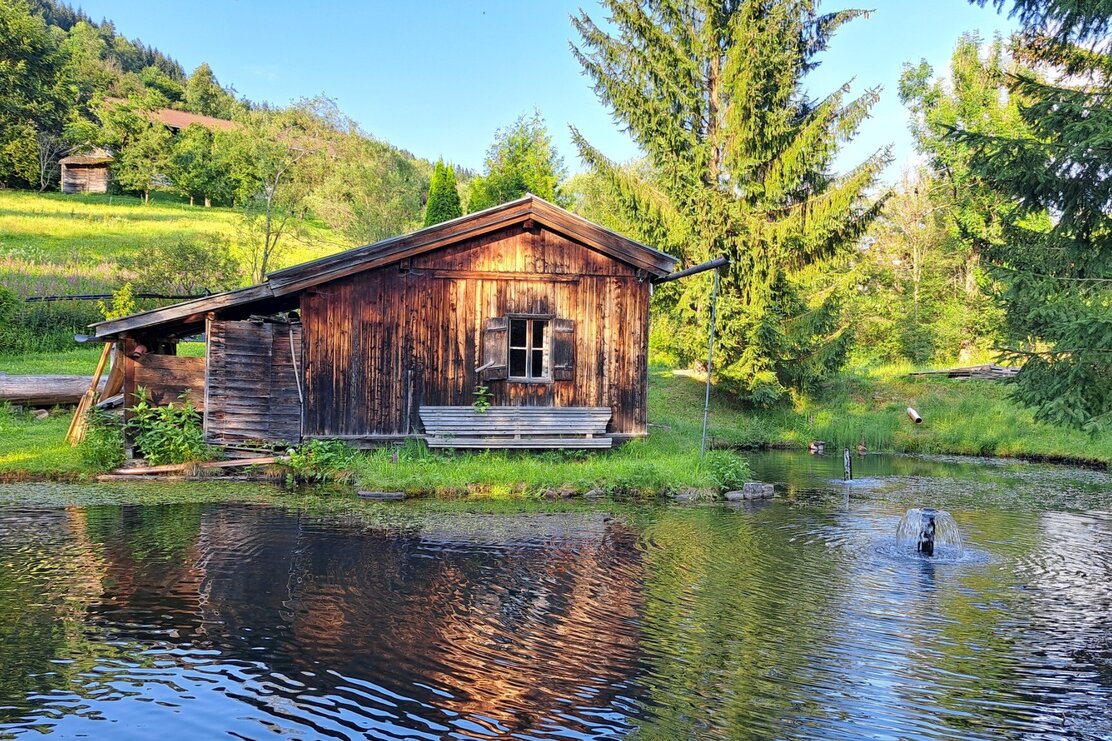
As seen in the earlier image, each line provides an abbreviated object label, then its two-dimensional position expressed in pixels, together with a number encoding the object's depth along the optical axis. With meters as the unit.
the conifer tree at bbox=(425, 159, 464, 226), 32.62
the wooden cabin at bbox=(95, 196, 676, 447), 15.67
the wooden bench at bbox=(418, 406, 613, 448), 15.70
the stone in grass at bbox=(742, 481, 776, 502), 14.80
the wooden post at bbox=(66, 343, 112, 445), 15.86
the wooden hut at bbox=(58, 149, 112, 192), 52.53
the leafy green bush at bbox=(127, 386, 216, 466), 14.91
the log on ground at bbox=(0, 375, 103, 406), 18.77
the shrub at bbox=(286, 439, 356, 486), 14.98
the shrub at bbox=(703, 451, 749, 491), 15.10
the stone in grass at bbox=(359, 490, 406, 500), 13.80
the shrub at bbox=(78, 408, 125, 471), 14.65
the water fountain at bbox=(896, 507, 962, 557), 10.61
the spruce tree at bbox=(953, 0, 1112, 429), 9.81
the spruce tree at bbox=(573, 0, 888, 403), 23.58
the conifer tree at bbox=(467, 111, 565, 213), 35.88
